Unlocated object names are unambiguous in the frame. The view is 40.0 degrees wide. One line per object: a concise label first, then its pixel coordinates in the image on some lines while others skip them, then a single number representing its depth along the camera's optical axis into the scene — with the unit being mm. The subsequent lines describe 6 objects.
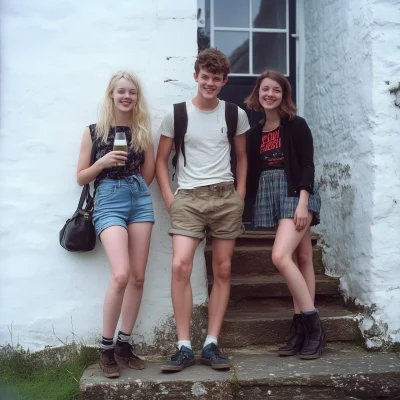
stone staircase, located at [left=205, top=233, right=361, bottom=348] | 4102
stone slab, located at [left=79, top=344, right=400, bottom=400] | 3408
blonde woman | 3482
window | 5809
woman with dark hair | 3689
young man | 3545
